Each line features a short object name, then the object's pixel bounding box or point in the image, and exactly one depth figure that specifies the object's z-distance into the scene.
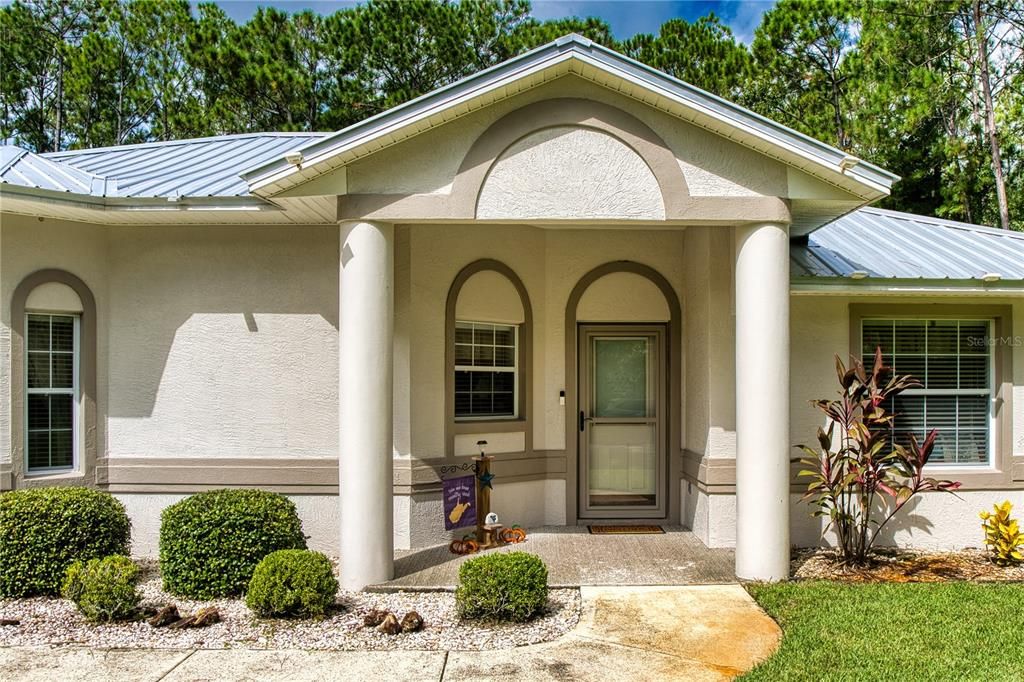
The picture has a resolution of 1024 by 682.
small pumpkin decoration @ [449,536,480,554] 8.07
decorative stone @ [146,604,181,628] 6.11
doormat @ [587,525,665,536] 8.98
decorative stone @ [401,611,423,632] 5.97
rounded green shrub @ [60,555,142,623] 6.12
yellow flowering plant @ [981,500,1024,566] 7.91
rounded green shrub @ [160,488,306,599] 6.78
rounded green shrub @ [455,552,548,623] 6.06
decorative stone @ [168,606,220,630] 6.09
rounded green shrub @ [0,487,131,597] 6.80
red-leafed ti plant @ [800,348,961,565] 7.54
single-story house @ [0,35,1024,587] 7.04
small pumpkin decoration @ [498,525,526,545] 8.56
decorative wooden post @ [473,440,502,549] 8.37
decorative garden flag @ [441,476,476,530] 8.52
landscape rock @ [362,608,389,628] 6.10
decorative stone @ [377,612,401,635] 5.93
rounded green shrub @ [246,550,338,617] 6.16
